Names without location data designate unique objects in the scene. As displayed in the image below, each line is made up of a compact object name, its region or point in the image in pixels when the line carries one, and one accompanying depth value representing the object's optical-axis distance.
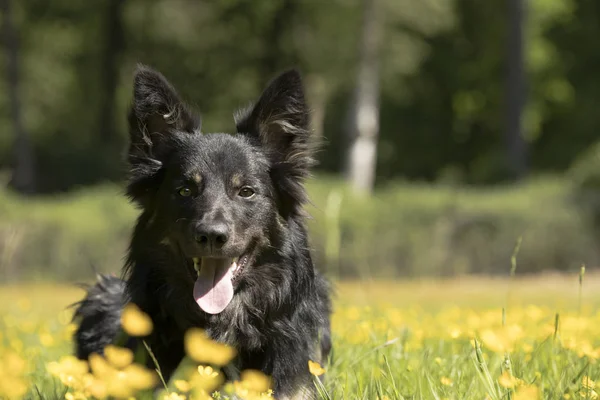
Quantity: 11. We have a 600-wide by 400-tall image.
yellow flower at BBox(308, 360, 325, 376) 5.54
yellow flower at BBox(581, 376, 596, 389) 5.85
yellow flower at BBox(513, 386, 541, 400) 4.24
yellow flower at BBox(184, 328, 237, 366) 4.23
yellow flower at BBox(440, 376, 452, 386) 6.03
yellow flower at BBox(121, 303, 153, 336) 4.40
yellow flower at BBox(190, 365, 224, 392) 4.82
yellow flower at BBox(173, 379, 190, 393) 4.92
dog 7.45
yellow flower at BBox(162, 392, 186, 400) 5.11
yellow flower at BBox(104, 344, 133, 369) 4.53
